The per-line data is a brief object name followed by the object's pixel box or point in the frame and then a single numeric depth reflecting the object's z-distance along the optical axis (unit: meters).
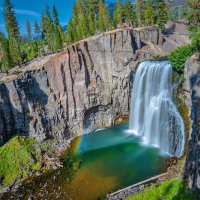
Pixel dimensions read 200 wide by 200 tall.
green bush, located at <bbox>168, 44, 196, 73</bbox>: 30.88
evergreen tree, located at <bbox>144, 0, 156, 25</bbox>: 53.69
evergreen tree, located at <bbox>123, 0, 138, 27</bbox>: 58.06
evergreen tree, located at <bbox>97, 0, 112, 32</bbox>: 55.25
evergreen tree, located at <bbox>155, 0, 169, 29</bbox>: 53.69
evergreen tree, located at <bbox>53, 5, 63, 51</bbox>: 53.42
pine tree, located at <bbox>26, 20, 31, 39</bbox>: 87.25
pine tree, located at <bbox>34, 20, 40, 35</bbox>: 87.61
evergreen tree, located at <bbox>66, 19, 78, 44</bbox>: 57.12
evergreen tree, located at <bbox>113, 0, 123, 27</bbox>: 58.31
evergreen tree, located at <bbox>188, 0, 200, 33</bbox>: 35.12
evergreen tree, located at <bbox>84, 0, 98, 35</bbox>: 58.73
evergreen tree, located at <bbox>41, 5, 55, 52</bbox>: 56.28
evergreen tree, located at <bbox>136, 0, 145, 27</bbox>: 57.48
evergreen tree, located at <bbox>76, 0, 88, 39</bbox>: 54.59
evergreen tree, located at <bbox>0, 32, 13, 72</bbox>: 47.12
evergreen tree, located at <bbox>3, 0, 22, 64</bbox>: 45.81
